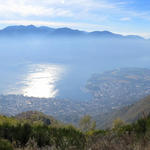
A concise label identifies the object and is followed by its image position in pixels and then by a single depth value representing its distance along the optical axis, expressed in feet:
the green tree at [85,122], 148.70
